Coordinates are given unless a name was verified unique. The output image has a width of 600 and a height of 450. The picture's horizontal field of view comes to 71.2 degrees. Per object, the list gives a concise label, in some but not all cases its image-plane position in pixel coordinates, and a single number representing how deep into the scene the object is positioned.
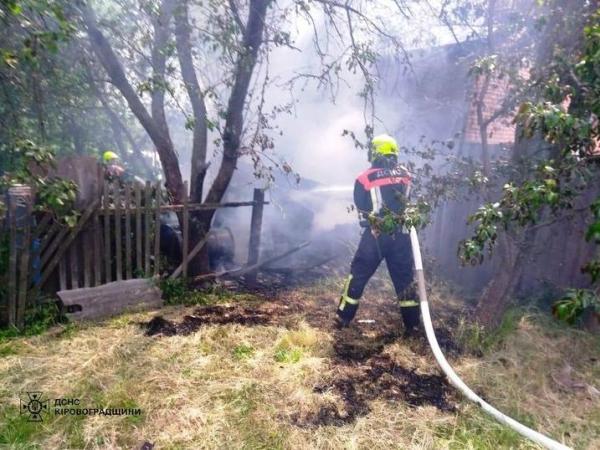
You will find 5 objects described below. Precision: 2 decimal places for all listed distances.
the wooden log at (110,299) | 4.39
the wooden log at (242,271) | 5.86
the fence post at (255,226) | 6.54
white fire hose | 2.74
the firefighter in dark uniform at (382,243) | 4.54
